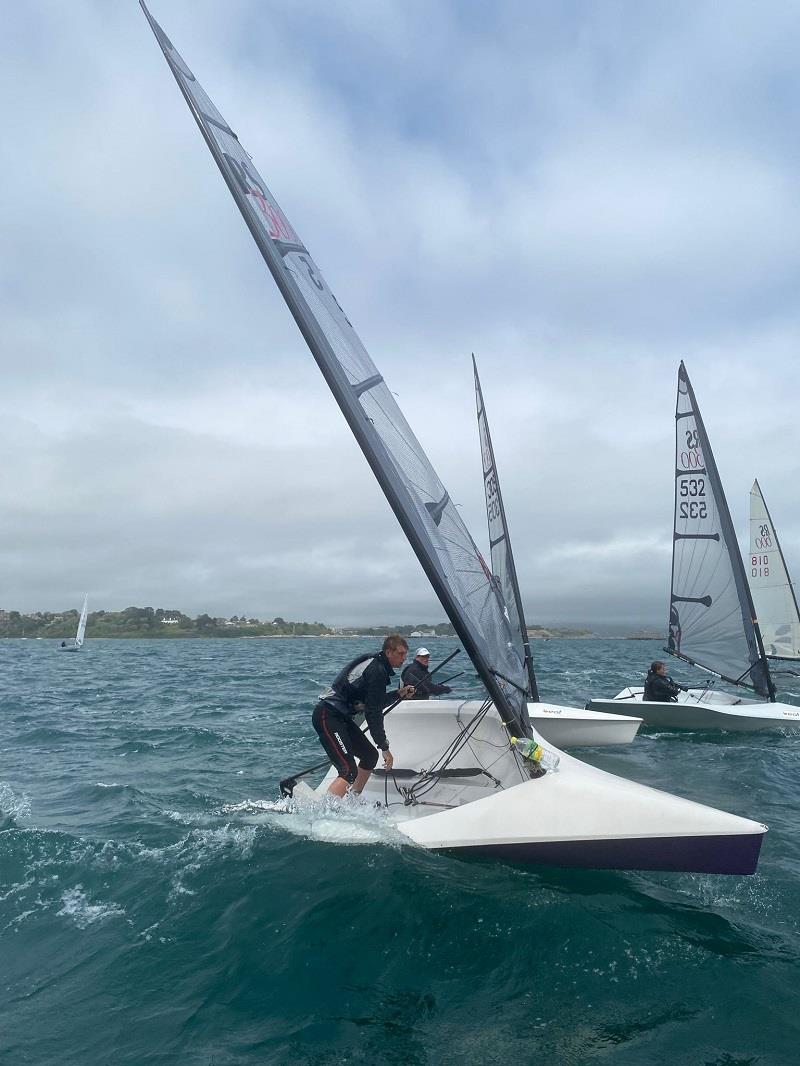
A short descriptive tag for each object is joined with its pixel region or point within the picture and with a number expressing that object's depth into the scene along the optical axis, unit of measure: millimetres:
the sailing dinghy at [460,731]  4262
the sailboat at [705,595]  12867
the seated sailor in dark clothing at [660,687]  12172
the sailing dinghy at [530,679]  9523
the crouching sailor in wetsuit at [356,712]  5387
